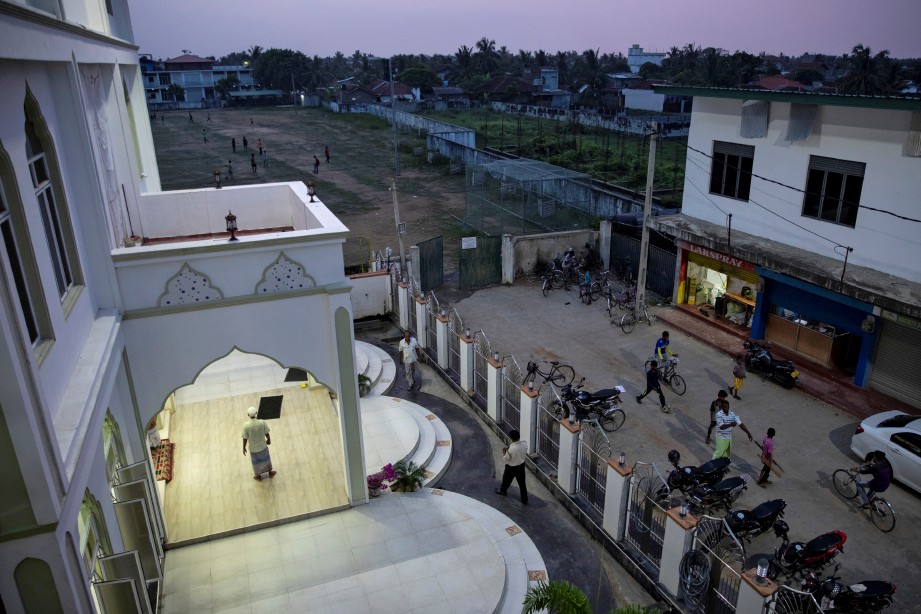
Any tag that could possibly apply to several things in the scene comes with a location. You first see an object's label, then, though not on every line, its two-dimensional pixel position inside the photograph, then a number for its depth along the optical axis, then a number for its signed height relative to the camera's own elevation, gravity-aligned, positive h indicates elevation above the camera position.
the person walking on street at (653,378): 14.09 -6.34
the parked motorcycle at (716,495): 10.72 -6.74
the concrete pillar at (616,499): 9.74 -6.22
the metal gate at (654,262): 20.48 -5.95
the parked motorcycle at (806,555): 9.17 -6.58
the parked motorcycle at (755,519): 9.91 -6.55
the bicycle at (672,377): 15.20 -6.87
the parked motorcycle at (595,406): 13.41 -6.61
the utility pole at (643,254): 17.86 -5.00
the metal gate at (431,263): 20.94 -5.87
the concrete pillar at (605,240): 22.62 -5.58
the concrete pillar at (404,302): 18.09 -5.99
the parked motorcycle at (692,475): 10.90 -6.47
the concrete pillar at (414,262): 20.31 -5.50
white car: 11.38 -6.47
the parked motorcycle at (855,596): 8.30 -6.44
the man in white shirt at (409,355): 15.23 -6.21
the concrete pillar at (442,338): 15.80 -6.10
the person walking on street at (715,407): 11.98 -6.13
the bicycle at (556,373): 14.82 -6.83
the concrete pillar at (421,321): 16.91 -6.09
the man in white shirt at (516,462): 11.01 -6.26
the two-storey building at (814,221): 13.81 -3.60
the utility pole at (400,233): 19.73 -4.54
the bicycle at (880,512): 10.60 -6.99
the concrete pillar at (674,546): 8.61 -6.12
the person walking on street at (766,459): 11.50 -6.66
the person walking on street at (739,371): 14.39 -6.36
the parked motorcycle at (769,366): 15.25 -6.77
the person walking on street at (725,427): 11.66 -6.12
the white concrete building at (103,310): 4.96 -2.61
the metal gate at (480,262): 21.53 -5.97
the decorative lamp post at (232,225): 8.81 -1.88
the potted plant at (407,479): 11.19 -6.58
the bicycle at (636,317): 18.78 -6.85
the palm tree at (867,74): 64.94 -0.75
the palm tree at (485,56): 108.94 +3.17
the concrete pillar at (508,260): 21.88 -5.96
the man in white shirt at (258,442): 10.88 -5.83
